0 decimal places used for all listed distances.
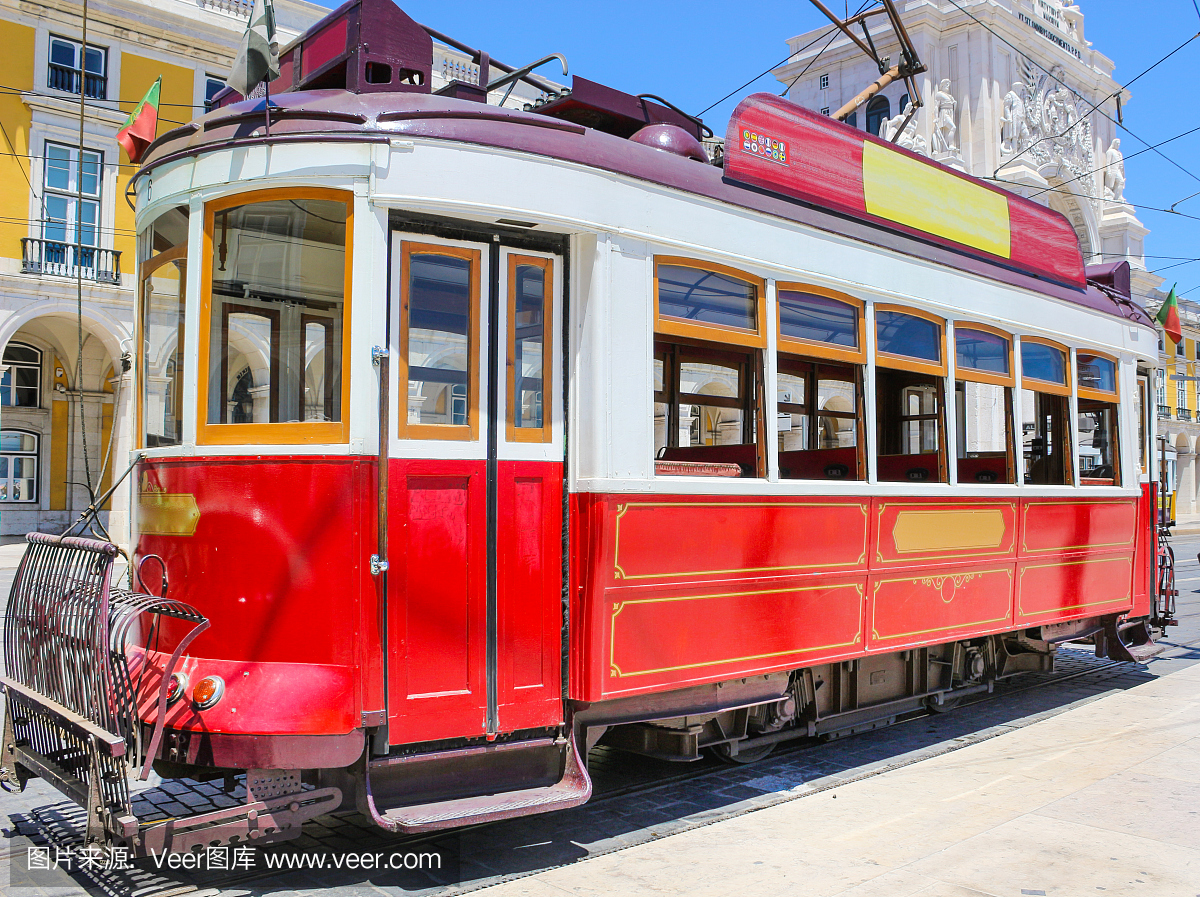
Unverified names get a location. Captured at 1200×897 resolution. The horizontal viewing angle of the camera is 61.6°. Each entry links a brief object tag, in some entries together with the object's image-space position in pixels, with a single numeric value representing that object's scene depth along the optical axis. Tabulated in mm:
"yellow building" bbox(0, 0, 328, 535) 19578
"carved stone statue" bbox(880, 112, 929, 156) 34781
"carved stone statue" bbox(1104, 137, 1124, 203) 43562
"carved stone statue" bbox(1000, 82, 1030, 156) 36750
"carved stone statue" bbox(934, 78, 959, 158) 35719
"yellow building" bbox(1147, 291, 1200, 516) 49031
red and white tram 3918
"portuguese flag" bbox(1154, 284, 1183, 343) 9578
